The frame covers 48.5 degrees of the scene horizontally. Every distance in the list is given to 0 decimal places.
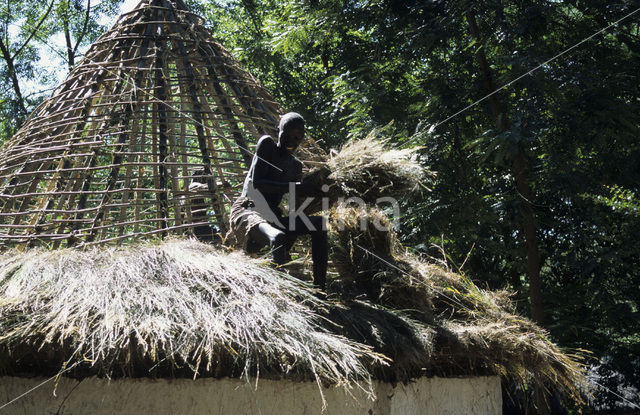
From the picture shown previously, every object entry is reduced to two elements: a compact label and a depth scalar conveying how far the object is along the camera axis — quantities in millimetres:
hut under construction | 4191
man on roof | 5168
